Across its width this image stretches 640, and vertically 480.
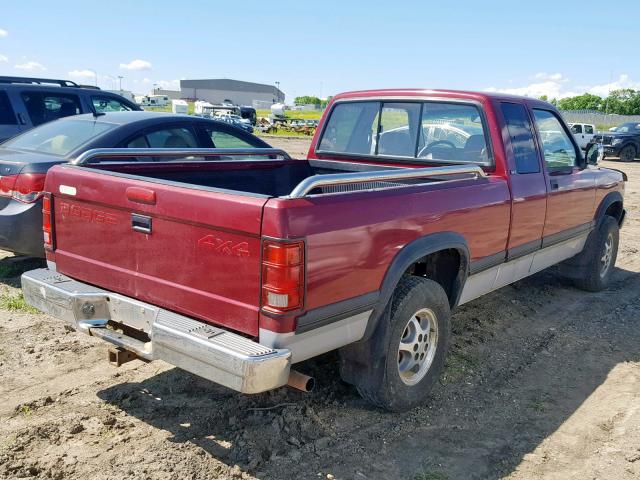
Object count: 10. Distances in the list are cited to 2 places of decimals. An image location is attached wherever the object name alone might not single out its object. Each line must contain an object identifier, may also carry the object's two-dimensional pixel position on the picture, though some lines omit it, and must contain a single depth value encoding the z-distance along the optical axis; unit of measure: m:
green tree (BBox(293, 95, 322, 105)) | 168.06
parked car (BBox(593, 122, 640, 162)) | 25.88
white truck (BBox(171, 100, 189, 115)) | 55.44
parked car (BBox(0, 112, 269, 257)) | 5.36
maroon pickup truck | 2.81
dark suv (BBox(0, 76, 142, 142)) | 8.11
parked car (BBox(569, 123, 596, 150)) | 25.91
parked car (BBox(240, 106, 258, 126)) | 46.60
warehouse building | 127.56
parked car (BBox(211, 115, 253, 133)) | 34.48
